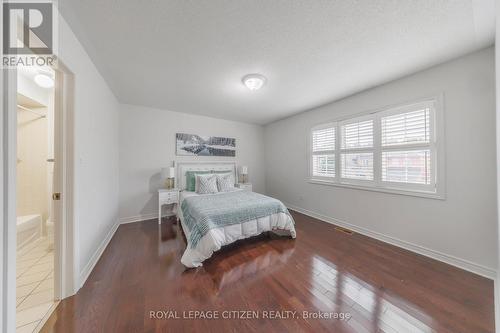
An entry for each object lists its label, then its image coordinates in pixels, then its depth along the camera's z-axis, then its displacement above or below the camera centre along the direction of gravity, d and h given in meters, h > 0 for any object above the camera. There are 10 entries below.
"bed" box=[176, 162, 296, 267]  1.97 -0.74
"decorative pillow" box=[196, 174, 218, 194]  3.32 -0.36
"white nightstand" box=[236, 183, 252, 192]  4.13 -0.49
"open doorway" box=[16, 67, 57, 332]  2.07 -0.07
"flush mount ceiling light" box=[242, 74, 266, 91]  2.24 +1.16
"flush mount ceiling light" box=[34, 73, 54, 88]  2.12 +1.12
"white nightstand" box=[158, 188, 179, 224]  3.25 -0.59
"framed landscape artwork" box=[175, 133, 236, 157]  3.85 +0.52
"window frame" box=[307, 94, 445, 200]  2.05 +0.23
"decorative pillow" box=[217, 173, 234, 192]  3.56 -0.35
